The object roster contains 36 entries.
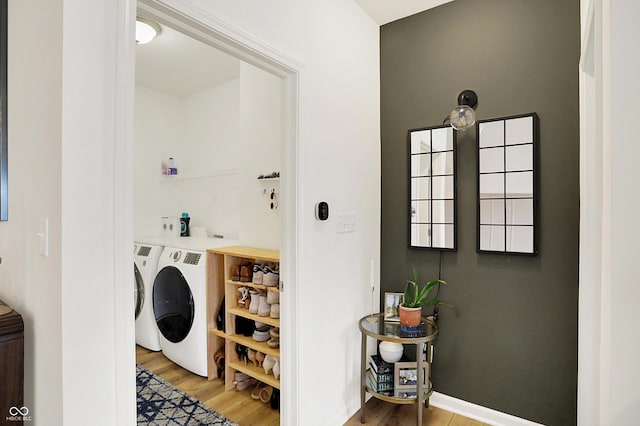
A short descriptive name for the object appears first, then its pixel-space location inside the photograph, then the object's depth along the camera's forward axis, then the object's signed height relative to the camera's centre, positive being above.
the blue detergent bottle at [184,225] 3.45 -0.16
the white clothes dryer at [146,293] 2.77 -0.72
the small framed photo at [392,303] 2.10 -0.59
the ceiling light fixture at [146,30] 2.16 +1.25
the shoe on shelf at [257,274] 2.20 -0.43
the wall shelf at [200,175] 3.17 +0.38
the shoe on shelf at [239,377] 2.36 -1.21
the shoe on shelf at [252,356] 2.29 -1.03
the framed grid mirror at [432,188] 2.06 +0.16
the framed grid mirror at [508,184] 1.82 +0.17
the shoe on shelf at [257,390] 2.23 -1.27
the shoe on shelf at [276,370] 2.08 -1.02
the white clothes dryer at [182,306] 2.42 -0.76
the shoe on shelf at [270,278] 2.14 -0.44
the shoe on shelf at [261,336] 2.23 -0.86
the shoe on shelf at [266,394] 2.18 -1.24
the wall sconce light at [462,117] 1.86 +0.55
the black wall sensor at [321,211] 1.72 +0.00
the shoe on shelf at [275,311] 2.12 -0.65
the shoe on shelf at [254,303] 2.23 -0.63
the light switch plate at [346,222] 1.91 -0.06
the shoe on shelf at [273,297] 2.14 -0.57
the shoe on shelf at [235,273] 2.33 -0.45
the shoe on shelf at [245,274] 2.29 -0.44
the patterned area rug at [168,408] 1.98 -1.28
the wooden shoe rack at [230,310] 2.15 -0.71
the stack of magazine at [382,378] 1.96 -1.02
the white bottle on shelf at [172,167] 3.62 +0.49
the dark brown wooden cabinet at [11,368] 0.96 -0.48
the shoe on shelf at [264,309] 2.18 -0.66
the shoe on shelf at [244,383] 2.35 -1.27
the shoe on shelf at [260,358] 2.26 -1.02
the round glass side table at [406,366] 1.81 -0.88
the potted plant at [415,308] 1.88 -0.57
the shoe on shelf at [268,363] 2.14 -1.00
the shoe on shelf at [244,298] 2.33 -0.63
